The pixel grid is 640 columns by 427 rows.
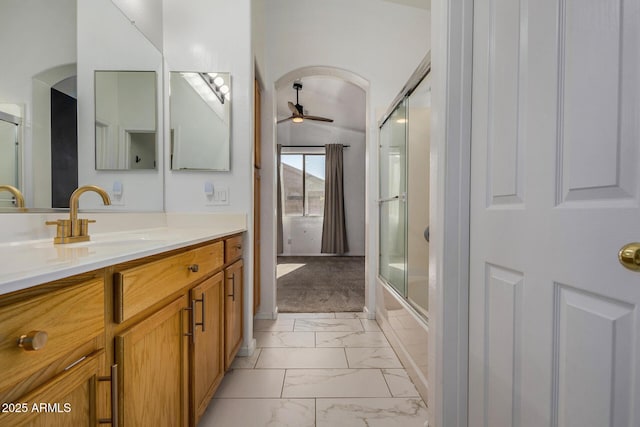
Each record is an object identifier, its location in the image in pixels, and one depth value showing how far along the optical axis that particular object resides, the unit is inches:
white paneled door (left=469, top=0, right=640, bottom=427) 21.5
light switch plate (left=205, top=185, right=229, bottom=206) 77.0
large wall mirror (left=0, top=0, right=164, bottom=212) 36.5
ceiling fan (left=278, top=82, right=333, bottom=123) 175.8
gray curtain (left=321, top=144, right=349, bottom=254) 247.6
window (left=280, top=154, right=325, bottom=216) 256.4
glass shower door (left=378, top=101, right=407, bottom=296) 81.8
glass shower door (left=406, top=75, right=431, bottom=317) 70.8
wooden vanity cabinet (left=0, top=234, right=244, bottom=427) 18.4
